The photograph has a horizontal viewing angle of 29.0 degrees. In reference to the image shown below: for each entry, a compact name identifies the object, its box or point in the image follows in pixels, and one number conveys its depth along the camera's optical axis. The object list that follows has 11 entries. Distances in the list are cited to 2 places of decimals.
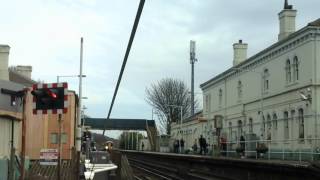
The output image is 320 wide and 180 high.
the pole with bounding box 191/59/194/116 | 90.32
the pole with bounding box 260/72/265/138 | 60.06
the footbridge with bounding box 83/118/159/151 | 121.31
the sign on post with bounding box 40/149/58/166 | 18.77
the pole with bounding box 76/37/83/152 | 30.01
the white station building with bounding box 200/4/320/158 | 35.88
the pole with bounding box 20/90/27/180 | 15.43
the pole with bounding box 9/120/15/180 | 16.28
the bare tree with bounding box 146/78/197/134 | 110.88
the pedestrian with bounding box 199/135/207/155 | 48.15
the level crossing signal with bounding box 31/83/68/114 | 16.80
